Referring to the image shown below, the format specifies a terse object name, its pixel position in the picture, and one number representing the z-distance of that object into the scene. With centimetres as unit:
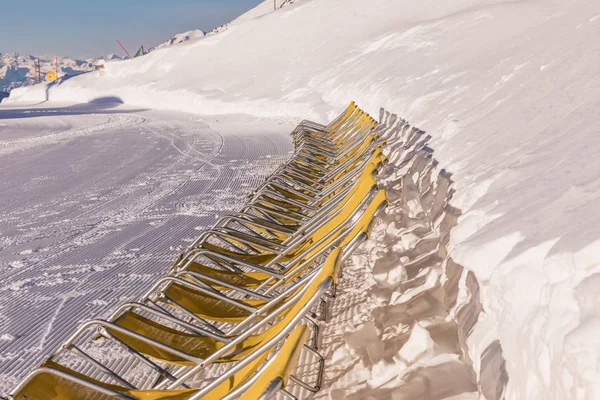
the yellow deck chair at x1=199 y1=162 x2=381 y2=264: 341
